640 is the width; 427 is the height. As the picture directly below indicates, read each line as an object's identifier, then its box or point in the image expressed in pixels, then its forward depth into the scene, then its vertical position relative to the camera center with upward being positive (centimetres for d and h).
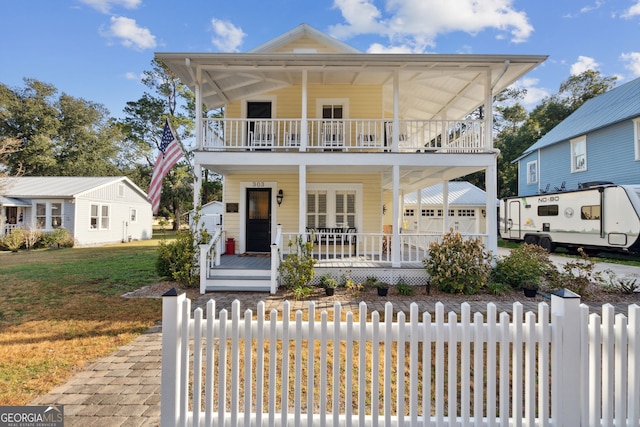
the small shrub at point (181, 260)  789 -110
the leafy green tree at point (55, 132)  3116 +965
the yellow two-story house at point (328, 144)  792 +225
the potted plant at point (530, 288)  710 -158
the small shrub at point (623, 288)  732 -163
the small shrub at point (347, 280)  757 -155
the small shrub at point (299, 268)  725 -116
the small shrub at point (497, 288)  722 -163
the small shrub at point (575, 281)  697 -141
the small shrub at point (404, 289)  726 -166
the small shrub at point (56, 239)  1812 -122
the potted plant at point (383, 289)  713 -163
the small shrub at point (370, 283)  761 -159
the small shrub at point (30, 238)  1775 -113
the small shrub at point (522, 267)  755 -118
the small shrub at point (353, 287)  750 -167
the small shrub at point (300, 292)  691 -167
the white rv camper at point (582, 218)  1080 +12
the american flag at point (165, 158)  701 +148
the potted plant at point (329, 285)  726 -158
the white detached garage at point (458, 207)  2048 +95
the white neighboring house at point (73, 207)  1892 +81
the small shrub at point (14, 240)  1727 -122
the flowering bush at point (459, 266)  724 -109
